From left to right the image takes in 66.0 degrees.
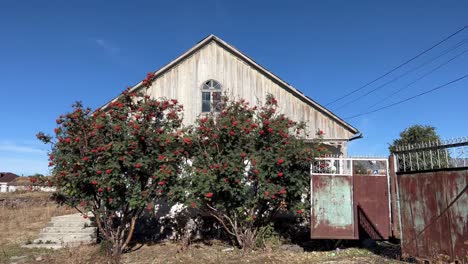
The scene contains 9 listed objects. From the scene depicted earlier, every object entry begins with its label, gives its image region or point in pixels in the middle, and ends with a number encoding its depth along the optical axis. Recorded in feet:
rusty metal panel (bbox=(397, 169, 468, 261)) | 19.86
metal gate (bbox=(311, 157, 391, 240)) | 28.25
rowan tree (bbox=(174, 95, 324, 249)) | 29.81
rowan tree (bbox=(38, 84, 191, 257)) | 29.30
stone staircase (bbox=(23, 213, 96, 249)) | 36.88
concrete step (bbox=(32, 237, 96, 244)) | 37.52
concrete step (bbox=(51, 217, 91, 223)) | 42.07
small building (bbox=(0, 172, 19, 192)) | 112.50
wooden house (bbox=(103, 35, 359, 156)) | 43.16
